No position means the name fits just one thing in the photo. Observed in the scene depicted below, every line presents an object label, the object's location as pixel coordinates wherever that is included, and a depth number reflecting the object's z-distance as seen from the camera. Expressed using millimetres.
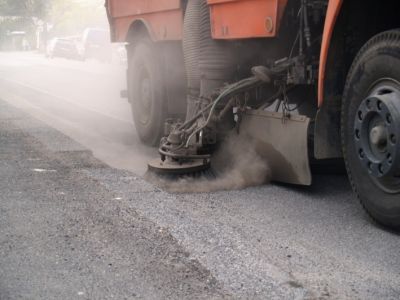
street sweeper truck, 4395
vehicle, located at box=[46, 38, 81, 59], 36275
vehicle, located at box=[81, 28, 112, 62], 33750
